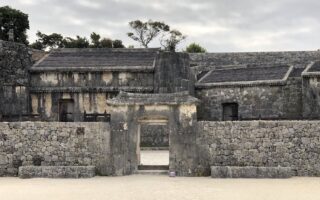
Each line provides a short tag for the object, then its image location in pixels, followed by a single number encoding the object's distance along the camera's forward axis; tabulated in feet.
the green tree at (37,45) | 219.82
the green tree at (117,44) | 221.46
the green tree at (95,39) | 217.77
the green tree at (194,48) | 228.90
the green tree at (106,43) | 215.33
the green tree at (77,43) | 211.61
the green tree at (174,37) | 244.42
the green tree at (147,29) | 250.57
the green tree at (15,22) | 194.29
